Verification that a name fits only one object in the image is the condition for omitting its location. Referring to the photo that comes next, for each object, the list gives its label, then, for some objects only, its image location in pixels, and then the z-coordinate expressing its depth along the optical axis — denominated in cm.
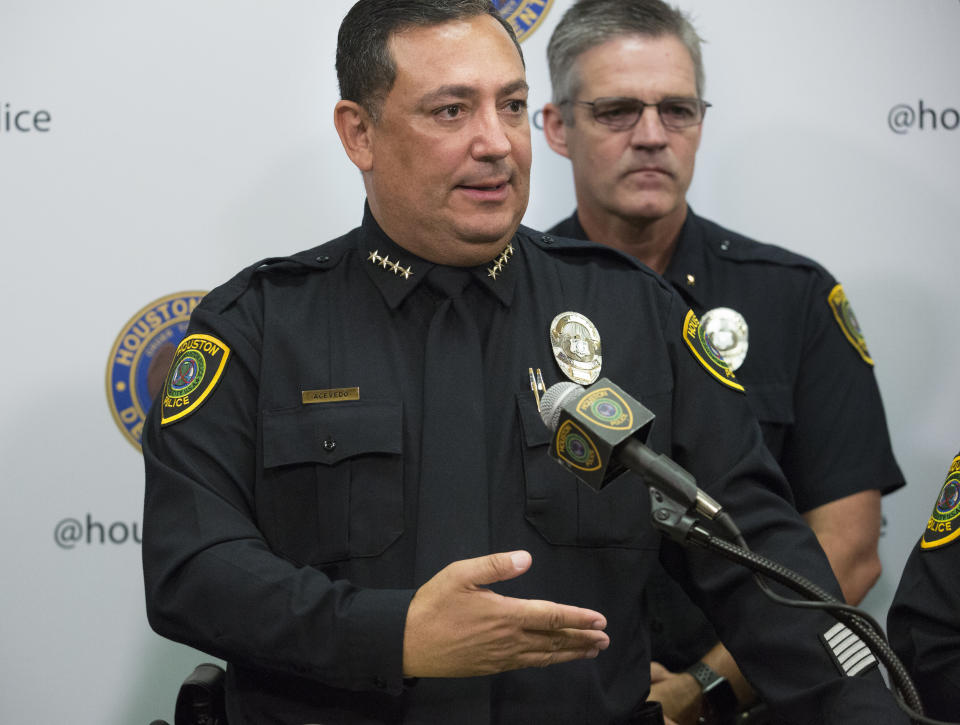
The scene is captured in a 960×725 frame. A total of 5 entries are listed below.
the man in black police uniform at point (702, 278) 376
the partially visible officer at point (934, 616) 329
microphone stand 294
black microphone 295
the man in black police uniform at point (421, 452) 319
